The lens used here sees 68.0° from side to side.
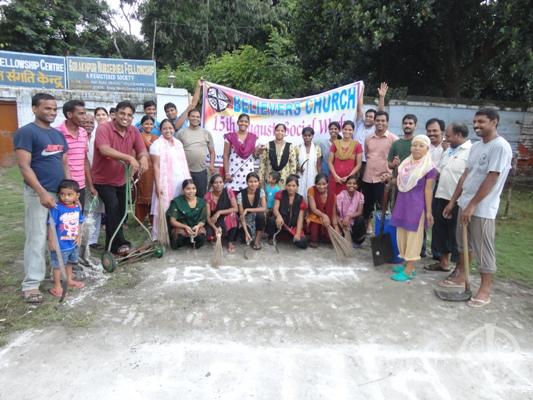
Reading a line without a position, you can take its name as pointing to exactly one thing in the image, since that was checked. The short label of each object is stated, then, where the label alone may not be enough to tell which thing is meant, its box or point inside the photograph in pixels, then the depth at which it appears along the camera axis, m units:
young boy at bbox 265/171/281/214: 5.21
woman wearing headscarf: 4.04
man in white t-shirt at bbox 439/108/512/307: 3.35
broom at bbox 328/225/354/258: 4.75
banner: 5.94
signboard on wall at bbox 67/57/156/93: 10.72
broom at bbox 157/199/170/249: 4.70
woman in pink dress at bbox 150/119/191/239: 4.77
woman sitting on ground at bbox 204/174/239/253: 4.98
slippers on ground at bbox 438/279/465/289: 3.99
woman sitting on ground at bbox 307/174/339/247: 5.05
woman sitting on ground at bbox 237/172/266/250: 5.01
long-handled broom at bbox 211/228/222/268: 4.41
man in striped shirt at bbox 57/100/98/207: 3.91
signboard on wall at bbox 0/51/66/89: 10.27
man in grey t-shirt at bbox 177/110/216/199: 5.14
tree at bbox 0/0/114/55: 16.28
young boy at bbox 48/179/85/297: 3.52
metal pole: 19.24
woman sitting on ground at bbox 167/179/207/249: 4.79
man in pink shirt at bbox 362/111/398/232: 5.04
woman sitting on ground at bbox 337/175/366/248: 5.04
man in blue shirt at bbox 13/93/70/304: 3.27
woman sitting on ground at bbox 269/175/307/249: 5.01
